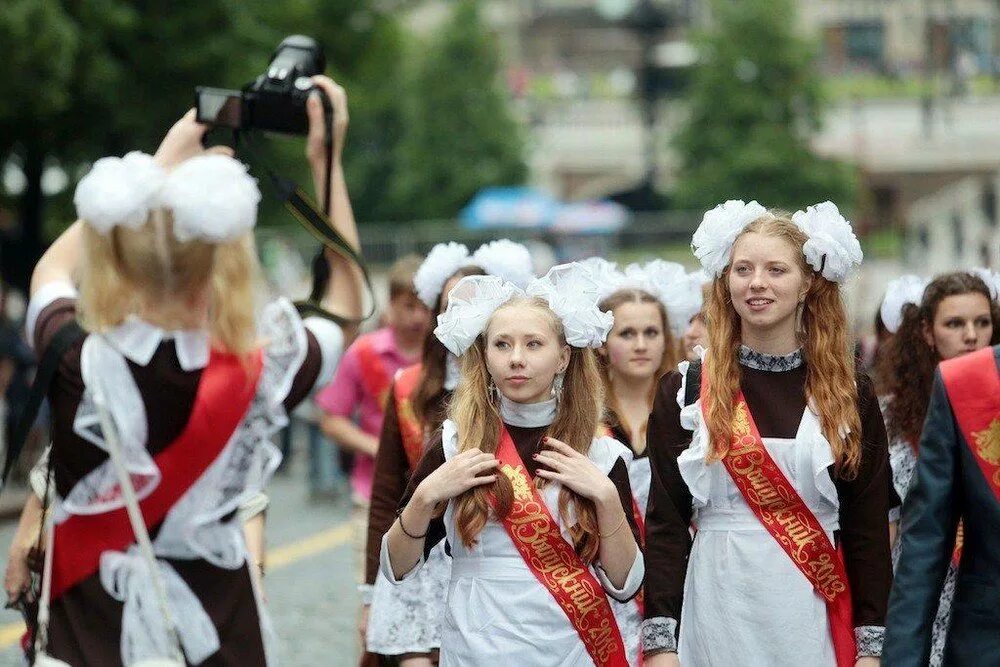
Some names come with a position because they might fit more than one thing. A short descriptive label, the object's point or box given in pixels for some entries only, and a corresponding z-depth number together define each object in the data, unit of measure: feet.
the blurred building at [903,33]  319.03
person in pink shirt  45.40
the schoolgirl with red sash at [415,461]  32.47
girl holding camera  21.22
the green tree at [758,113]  225.06
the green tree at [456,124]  249.48
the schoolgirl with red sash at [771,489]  27.62
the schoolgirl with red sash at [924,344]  36.43
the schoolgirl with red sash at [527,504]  26.99
